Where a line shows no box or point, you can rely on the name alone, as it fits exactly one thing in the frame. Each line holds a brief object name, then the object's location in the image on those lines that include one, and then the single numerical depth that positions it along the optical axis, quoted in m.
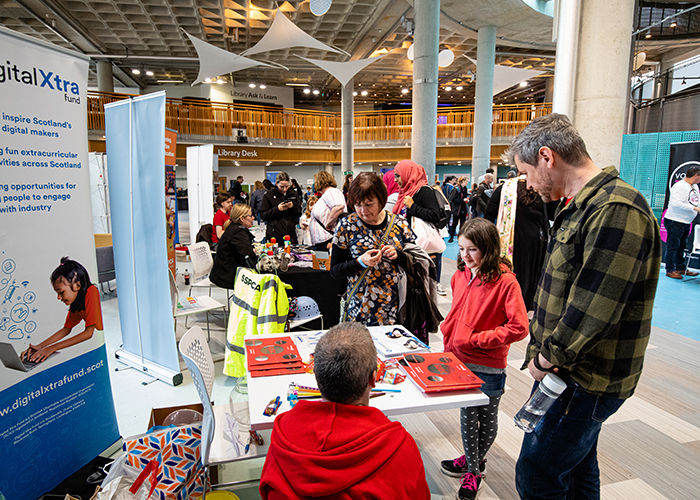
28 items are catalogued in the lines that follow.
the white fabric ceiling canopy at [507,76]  12.12
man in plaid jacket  1.20
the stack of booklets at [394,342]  2.07
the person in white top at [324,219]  4.69
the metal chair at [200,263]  4.79
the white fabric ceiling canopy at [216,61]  11.02
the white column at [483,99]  11.55
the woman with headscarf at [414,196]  4.19
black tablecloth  4.11
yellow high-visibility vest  3.28
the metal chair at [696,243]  6.10
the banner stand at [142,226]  3.27
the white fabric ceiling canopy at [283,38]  10.18
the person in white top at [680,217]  6.30
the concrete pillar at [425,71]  8.30
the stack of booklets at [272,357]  1.88
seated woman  4.07
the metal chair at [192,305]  3.55
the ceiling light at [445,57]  11.19
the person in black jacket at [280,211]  6.03
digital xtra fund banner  1.92
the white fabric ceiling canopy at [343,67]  11.55
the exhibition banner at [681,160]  7.14
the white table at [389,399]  1.58
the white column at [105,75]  15.57
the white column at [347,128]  15.99
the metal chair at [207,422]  1.75
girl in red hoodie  2.00
